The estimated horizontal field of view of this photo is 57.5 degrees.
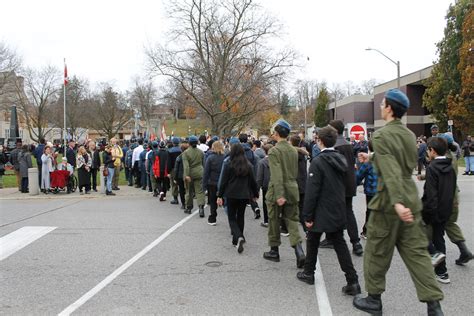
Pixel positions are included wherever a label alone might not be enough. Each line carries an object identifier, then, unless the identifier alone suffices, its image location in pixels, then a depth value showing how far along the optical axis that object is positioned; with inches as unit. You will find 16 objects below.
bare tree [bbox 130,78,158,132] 2792.8
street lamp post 1065.1
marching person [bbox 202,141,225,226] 346.3
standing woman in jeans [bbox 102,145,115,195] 557.9
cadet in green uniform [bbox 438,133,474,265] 223.0
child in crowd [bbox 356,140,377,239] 277.1
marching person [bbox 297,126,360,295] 188.1
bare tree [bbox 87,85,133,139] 2512.3
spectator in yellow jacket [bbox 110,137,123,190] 578.2
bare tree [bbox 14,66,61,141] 2279.8
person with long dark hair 269.1
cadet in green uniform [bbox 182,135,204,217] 392.8
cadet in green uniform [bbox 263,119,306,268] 227.6
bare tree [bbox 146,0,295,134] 1237.7
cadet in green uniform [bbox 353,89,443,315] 150.3
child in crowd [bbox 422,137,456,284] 203.2
